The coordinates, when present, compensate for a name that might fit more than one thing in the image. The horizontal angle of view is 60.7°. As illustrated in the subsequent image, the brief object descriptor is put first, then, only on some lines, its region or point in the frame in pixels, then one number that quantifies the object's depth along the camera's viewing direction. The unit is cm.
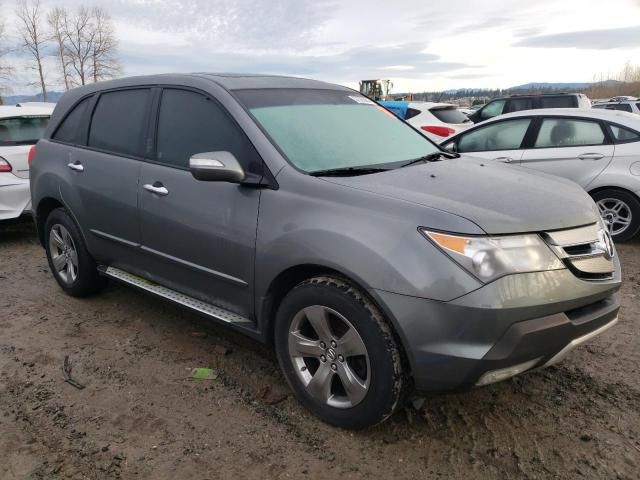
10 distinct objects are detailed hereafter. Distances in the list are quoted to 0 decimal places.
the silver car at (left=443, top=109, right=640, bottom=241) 598
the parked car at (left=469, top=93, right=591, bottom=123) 1305
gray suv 233
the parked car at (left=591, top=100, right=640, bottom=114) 1664
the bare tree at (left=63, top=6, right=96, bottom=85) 4231
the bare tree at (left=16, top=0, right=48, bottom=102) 3853
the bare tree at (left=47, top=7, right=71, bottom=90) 4091
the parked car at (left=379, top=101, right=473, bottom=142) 1089
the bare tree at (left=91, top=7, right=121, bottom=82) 4316
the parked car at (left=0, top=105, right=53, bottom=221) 621
